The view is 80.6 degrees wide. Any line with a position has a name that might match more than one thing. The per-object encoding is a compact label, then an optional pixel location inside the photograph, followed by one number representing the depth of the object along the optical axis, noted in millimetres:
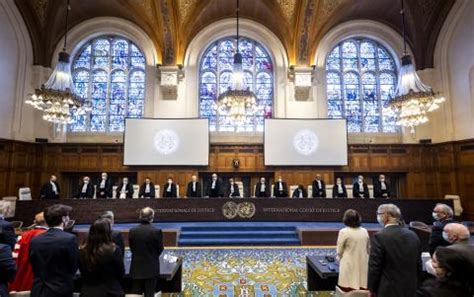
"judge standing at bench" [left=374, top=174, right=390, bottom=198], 8336
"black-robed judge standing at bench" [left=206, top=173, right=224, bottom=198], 8344
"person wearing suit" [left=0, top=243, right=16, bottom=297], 1978
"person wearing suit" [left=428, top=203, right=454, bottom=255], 2637
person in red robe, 2531
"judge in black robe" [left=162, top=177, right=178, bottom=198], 8344
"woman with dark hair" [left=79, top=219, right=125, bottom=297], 1850
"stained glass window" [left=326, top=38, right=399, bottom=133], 10758
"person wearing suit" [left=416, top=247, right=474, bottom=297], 1340
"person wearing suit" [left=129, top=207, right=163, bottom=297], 2752
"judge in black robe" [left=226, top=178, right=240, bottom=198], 8555
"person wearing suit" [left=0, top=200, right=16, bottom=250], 2455
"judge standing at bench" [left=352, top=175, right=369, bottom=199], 8391
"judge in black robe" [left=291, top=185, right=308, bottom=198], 8430
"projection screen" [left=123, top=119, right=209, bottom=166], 9750
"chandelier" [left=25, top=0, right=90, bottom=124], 6406
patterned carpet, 3691
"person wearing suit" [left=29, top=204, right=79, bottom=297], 1921
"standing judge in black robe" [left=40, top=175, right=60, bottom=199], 7891
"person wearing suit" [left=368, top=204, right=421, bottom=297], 2080
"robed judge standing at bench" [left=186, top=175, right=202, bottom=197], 8375
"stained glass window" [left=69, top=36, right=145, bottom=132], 10484
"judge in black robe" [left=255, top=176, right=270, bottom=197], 8539
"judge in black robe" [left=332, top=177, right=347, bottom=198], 8508
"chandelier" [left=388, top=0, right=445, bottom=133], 6465
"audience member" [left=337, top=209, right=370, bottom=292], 2674
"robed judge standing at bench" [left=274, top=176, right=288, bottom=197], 8524
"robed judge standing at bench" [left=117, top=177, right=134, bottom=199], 8281
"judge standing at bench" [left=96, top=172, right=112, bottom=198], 8250
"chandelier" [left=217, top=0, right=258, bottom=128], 6652
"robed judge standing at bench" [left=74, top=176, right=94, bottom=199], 8102
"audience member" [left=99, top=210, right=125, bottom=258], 2655
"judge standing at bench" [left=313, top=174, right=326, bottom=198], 8586
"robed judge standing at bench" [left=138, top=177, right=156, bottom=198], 8297
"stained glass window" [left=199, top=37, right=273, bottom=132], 10641
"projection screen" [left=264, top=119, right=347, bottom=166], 9930
